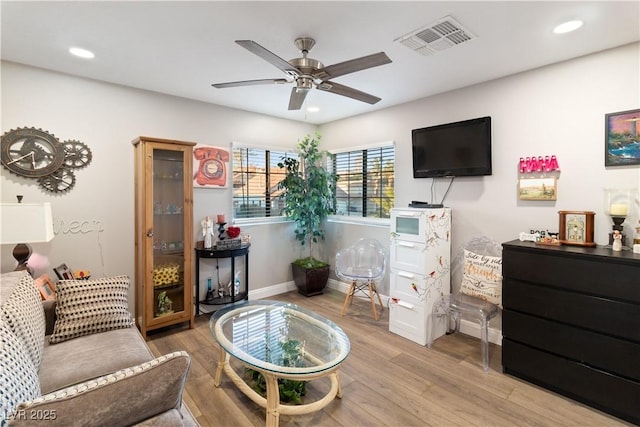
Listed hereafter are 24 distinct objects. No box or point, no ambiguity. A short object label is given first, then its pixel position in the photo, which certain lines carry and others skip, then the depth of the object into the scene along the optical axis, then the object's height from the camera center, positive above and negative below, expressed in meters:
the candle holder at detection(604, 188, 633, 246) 2.26 +0.00
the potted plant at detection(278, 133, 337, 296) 4.20 +0.06
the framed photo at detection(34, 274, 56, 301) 2.42 -0.68
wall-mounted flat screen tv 3.01 +0.60
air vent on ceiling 2.05 +1.22
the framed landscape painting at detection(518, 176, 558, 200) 2.65 +0.16
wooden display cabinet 3.05 -0.29
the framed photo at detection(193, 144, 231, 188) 3.68 +0.48
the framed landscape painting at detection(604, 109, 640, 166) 2.26 +0.52
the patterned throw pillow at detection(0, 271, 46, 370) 1.52 -0.60
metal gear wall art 2.65 +0.44
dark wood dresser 1.97 -0.84
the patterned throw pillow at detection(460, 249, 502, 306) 2.77 -0.68
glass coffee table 1.82 -0.98
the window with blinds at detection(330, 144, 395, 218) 4.04 +0.35
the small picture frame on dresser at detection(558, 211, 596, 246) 2.37 -0.18
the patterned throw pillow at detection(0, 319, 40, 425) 0.96 -0.61
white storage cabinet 3.00 -0.63
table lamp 2.20 -0.14
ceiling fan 1.80 +0.89
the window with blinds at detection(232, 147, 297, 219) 4.09 +0.33
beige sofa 0.95 -0.67
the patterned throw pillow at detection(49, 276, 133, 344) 2.01 -0.72
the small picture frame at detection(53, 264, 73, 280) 2.69 -0.61
